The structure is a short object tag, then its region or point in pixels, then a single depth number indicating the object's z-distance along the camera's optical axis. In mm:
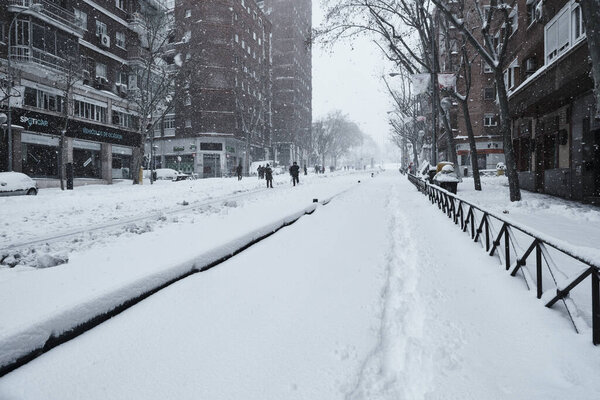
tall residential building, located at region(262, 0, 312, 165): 73625
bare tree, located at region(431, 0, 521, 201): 12258
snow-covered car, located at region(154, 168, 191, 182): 39144
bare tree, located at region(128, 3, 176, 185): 27469
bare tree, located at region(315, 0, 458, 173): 16969
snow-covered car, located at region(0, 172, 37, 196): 17375
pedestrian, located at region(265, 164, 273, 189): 23859
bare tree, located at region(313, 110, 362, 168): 73975
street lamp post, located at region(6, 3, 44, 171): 20312
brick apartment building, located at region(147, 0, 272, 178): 49906
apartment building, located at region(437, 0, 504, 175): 41281
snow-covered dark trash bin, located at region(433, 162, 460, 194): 14891
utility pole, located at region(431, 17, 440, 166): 17859
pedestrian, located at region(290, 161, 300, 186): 25247
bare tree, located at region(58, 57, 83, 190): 22178
